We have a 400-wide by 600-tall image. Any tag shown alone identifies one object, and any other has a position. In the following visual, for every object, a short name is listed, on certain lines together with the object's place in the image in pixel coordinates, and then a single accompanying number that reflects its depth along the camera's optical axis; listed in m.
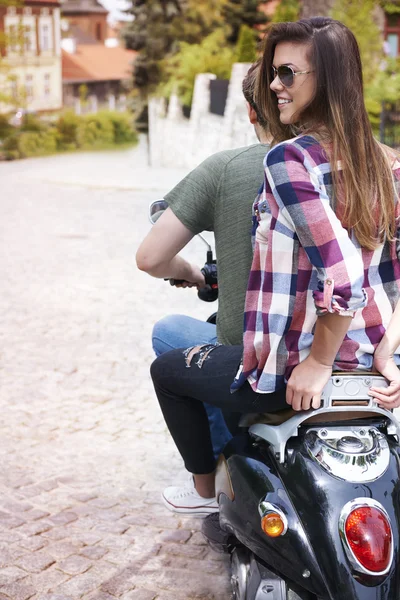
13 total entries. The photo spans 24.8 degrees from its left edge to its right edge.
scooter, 2.13
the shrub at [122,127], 48.97
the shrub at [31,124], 42.34
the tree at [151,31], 41.59
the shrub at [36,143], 39.50
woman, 2.13
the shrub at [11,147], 37.23
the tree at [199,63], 27.64
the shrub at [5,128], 40.44
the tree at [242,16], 34.69
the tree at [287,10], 23.80
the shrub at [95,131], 47.31
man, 2.60
